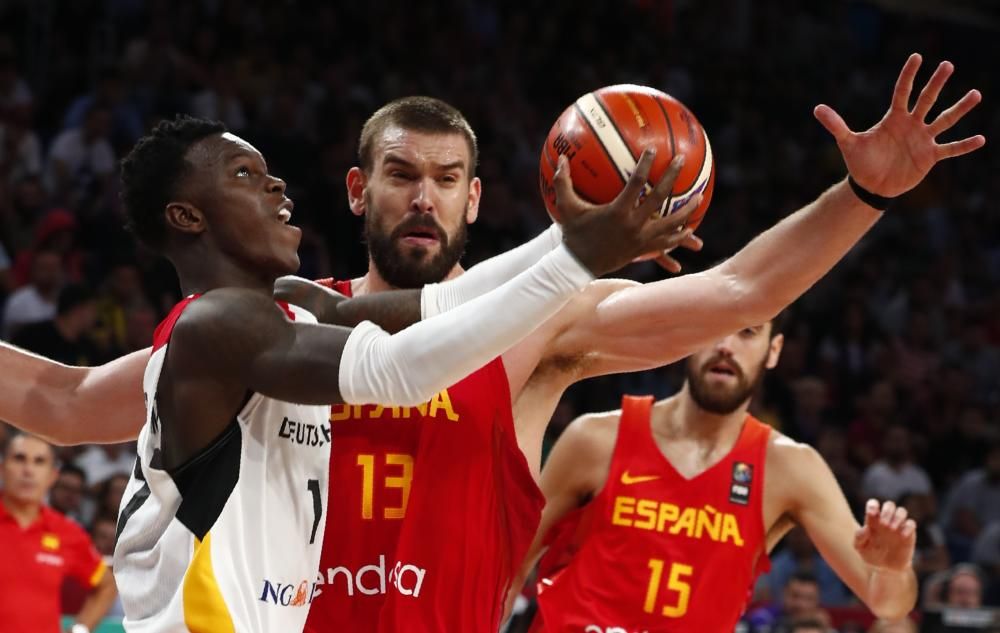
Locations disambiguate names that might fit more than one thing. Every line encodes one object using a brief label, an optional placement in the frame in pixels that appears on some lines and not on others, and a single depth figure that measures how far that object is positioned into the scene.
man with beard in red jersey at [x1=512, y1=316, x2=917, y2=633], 10.56
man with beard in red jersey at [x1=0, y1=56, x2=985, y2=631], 6.75
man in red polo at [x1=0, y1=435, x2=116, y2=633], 15.03
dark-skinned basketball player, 5.69
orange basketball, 6.43
